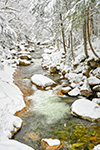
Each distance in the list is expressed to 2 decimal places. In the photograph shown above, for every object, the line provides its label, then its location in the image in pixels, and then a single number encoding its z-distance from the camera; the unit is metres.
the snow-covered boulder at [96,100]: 6.72
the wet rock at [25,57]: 17.61
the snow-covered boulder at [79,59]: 10.85
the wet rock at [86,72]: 9.81
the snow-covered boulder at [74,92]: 8.10
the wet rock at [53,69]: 12.85
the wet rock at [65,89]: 8.47
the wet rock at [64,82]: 9.82
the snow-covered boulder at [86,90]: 7.93
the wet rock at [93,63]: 9.57
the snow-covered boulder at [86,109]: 5.78
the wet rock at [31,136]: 4.92
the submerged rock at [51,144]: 4.43
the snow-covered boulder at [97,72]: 8.86
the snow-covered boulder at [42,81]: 9.49
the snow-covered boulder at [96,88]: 8.01
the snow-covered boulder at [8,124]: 4.70
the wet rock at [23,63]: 15.52
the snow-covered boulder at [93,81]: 8.41
